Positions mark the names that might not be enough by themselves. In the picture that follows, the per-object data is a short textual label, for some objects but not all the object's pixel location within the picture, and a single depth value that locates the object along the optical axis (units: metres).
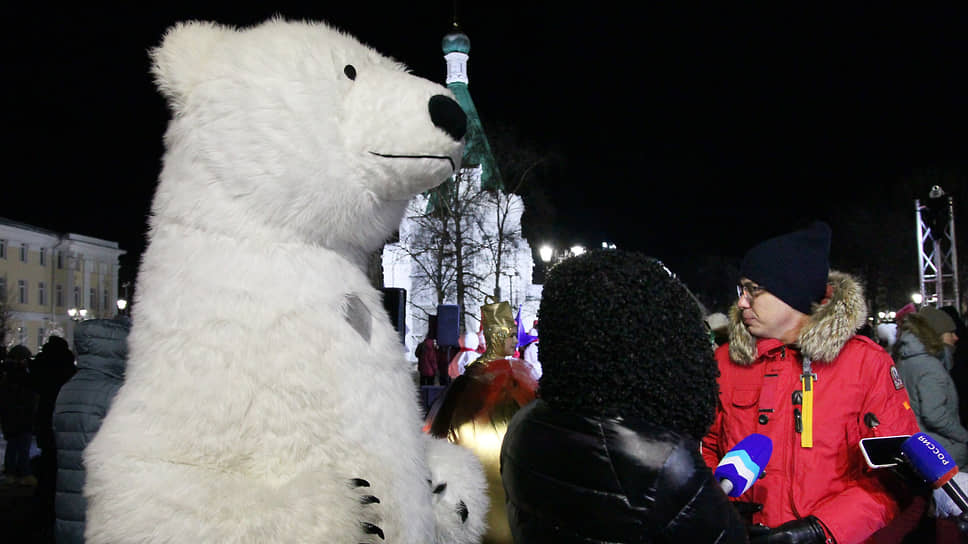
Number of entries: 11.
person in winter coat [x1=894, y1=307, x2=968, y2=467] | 5.18
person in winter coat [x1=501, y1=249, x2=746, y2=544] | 1.49
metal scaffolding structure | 16.17
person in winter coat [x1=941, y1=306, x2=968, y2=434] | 5.92
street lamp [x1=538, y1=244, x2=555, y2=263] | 27.28
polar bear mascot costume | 1.55
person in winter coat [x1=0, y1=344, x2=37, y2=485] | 8.79
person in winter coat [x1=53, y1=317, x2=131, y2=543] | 3.85
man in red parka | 2.52
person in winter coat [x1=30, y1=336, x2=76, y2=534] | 5.70
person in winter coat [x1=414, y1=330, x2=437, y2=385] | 14.19
